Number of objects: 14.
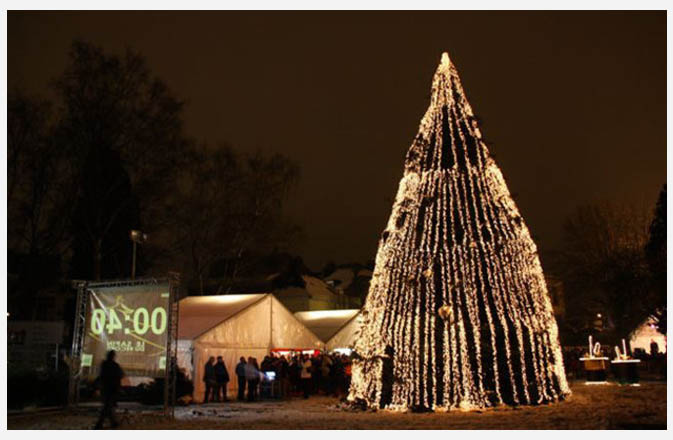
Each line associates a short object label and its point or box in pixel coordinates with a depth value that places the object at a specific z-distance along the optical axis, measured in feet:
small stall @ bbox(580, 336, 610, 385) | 53.93
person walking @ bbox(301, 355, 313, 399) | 48.55
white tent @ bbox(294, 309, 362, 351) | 62.95
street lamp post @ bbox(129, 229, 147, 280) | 44.18
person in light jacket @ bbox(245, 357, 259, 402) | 45.70
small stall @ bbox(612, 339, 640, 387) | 50.96
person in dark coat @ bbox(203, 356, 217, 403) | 44.57
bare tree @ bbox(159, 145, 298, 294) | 67.26
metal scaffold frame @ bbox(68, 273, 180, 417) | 32.04
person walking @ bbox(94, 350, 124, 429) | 28.19
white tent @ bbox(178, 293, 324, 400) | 46.55
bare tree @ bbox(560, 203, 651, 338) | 76.89
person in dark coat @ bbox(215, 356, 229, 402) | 44.75
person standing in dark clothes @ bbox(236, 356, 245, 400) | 45.96
